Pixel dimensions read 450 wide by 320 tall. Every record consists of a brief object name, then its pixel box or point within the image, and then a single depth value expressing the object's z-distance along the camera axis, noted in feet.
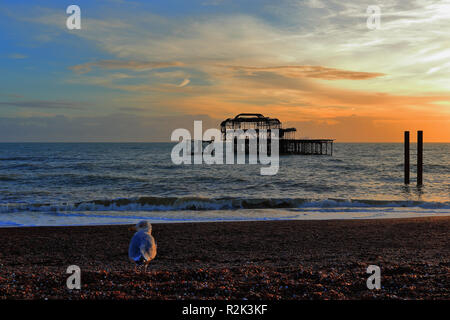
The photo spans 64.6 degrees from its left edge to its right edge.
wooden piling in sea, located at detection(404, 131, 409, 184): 82.33
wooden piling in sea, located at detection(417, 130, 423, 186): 77.55
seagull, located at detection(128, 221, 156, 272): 20.39
